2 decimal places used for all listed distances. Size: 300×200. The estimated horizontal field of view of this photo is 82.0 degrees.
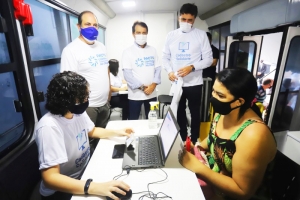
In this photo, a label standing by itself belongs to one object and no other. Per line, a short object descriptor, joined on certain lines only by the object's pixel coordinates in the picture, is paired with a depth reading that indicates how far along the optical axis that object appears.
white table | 0.87
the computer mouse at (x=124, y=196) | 0.83
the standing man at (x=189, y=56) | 2.06
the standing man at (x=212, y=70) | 3.65
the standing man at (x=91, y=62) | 1.78
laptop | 1.05
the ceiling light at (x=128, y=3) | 3.55
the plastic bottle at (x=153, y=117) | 1.59
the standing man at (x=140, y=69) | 2.26
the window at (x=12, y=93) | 1.38
